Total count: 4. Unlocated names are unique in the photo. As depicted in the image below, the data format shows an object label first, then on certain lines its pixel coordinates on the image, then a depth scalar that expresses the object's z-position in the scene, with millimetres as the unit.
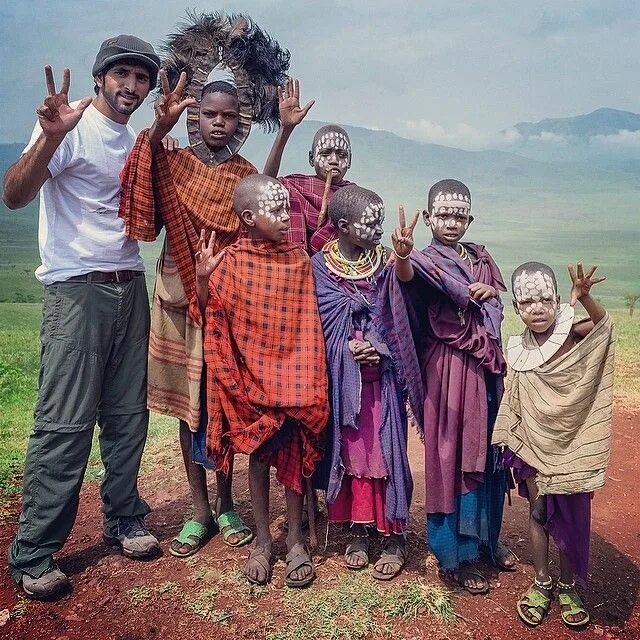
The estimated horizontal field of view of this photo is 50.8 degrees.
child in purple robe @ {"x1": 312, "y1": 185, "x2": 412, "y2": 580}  3424
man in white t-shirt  3465
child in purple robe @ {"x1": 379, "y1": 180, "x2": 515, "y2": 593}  3395
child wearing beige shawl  3041
